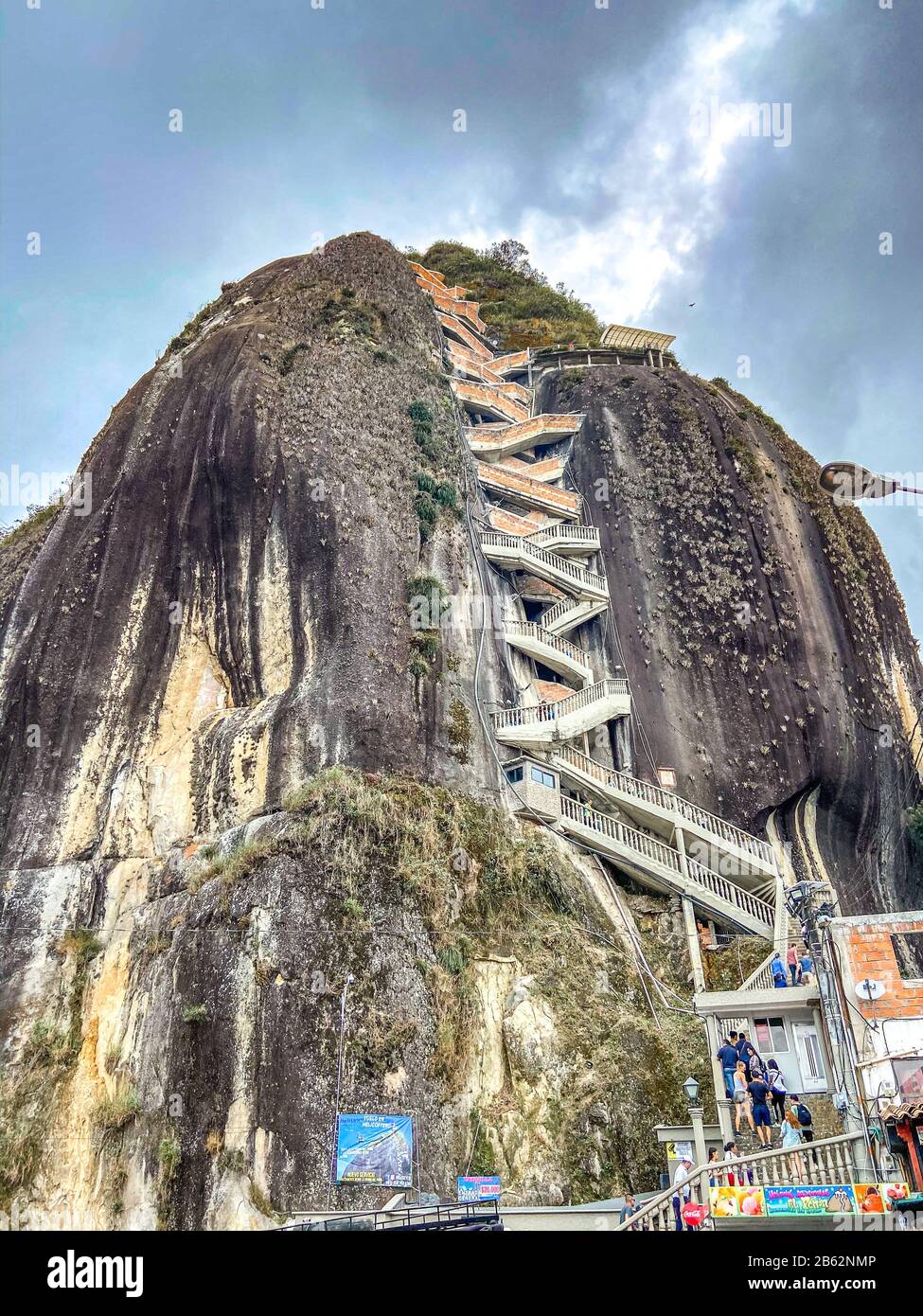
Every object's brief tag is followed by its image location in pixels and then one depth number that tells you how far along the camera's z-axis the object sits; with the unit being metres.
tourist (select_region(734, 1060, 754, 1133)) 18.38
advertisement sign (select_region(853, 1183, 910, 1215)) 12.96
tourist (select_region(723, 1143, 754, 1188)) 14.90
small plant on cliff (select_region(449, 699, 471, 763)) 31.02
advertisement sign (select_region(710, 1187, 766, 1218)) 13.57
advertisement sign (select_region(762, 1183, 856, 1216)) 13.16
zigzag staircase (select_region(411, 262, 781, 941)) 30.94
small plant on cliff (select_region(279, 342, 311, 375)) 37.41
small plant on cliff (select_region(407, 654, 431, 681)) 31.40
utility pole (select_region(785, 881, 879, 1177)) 16.58
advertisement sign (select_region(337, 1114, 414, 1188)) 20.64
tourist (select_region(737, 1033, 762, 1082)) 18.34
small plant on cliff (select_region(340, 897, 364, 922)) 24.02
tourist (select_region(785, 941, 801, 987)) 21.11
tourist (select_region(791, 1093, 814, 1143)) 17.14
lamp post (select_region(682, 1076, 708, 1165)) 17.94
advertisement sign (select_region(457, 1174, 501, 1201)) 19.61
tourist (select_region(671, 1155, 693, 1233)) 14.80
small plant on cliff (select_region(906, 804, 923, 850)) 36.97
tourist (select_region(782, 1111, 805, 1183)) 15.17
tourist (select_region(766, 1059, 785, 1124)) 17.64
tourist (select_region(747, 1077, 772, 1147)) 17.27
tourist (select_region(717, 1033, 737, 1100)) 18.45
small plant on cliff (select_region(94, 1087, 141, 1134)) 22.04
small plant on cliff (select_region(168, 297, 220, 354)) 41.62
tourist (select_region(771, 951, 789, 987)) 21.03
